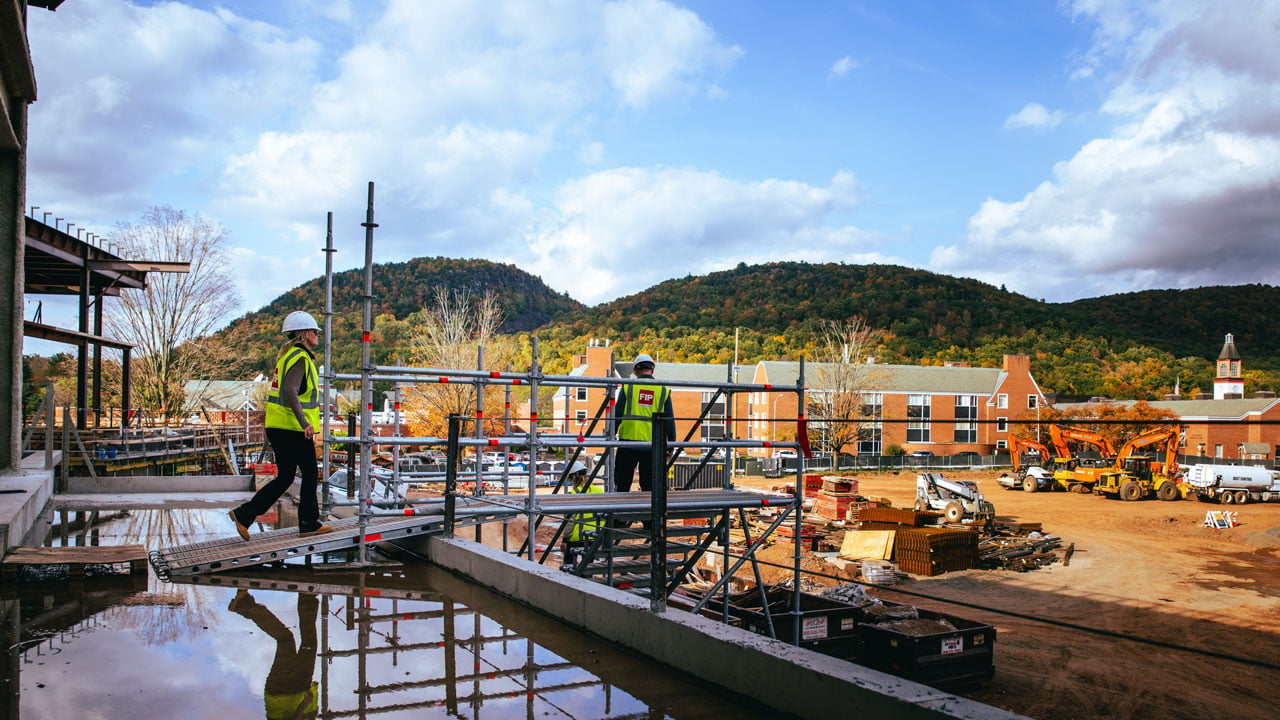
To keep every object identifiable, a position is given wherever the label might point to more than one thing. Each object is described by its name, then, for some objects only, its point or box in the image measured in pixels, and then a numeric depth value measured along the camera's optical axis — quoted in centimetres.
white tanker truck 3728
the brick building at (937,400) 6231
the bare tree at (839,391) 5341
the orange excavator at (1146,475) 3716
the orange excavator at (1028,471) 4097
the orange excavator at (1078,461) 3950
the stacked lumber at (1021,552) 2241
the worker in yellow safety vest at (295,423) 697
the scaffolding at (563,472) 640
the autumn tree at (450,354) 4066
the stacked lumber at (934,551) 2138
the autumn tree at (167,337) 3569
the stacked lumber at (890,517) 2480
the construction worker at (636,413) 834
